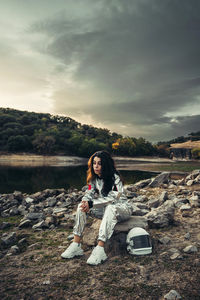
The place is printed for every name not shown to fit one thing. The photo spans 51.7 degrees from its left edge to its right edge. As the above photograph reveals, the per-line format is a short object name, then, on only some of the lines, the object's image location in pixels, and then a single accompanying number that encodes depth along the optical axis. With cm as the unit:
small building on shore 8225
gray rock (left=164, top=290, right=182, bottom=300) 274
